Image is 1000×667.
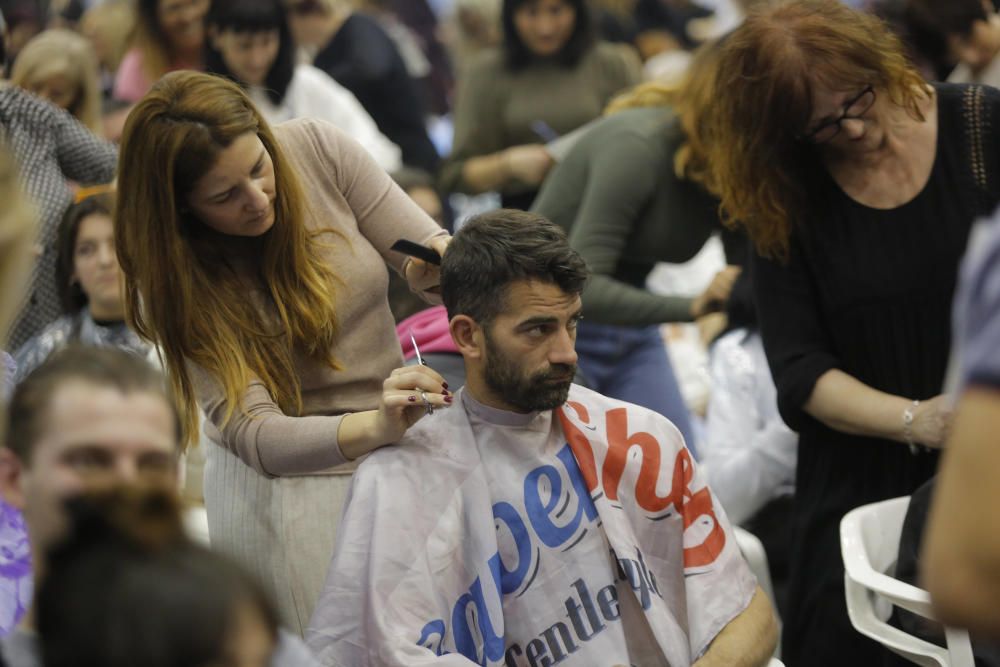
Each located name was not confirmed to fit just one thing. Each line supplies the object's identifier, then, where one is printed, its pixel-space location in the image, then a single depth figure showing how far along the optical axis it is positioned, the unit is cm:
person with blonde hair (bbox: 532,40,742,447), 615
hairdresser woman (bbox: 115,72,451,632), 443
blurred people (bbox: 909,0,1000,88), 705
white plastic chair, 451
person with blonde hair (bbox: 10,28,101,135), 794
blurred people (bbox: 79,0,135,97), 1171
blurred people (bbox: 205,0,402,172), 792
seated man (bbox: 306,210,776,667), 420
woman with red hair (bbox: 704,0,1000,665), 481
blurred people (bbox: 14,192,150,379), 670
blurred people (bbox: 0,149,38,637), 266
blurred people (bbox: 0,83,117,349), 683
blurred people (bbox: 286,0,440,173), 1001
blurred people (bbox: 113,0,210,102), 870
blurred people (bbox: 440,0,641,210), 830
